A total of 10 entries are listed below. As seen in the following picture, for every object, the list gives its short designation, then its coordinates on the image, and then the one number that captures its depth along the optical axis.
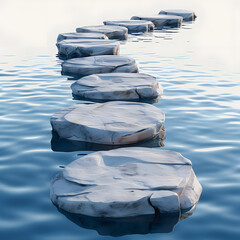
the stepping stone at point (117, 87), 5.90
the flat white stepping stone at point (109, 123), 4.31
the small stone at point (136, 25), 13.23
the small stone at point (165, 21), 14.41
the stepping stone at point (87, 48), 8.62
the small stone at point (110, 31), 11.70
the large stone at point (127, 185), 3.02
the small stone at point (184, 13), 15.84
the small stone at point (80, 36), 10.20
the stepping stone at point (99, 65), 7.27
